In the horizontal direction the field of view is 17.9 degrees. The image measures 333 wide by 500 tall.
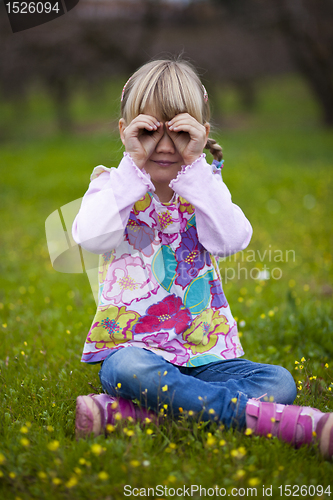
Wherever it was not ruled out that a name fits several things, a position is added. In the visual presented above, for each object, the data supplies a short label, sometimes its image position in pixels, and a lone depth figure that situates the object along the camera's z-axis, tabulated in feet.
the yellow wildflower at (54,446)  4.64
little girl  5.02
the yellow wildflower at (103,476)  4.55
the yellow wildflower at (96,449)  4.65
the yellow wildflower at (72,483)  4.58
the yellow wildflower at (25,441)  4.70
